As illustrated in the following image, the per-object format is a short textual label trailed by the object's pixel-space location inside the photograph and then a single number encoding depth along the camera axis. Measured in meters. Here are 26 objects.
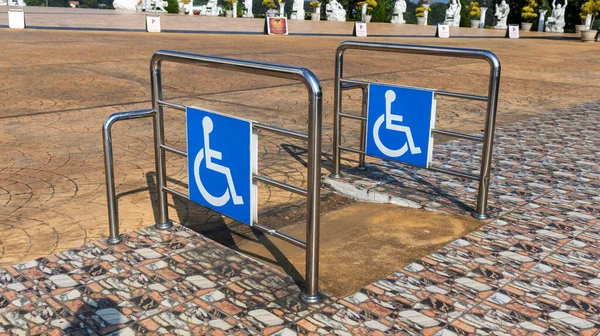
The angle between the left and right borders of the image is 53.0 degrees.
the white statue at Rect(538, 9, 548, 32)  43.07
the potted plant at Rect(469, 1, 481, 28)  49.25
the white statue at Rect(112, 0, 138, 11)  39.84
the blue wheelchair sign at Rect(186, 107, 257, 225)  3.32
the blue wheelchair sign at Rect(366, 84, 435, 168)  4.60
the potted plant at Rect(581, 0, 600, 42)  31.58
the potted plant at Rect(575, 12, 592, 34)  39.31
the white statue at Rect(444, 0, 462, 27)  43.94
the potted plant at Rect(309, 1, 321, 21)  42.22
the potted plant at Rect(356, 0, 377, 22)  41.08
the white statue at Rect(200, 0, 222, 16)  43.03
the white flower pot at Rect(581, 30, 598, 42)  31.45
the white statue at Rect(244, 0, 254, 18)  43.38
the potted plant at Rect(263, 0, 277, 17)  42.58
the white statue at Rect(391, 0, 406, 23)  42.84
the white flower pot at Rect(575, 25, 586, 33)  39.84
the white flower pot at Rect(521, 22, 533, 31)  43.30
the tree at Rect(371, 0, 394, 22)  42.22
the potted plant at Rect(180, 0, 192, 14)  40.94
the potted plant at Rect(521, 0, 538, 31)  43.38
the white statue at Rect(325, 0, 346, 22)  42.72
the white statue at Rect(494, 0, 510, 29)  44.91
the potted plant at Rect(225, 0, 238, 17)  42.25
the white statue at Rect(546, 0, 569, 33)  42.31
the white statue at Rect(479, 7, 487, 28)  46.03
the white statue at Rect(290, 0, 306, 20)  42.38
